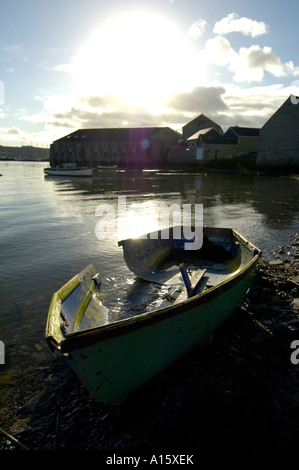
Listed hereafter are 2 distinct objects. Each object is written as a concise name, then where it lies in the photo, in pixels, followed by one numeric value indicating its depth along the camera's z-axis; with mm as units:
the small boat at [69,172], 50750
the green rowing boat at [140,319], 3365
